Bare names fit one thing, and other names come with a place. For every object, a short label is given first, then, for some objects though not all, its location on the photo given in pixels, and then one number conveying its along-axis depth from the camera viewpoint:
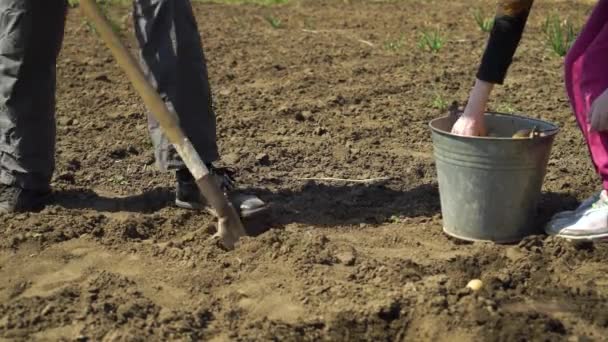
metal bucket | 3.33
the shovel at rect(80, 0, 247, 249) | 3.43
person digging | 3.65
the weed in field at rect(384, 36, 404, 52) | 6.94
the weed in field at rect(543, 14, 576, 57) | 6.41
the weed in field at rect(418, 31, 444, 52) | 6.68
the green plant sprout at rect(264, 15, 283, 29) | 7.85
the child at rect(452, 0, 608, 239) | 3.31
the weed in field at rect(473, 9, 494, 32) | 7.20
